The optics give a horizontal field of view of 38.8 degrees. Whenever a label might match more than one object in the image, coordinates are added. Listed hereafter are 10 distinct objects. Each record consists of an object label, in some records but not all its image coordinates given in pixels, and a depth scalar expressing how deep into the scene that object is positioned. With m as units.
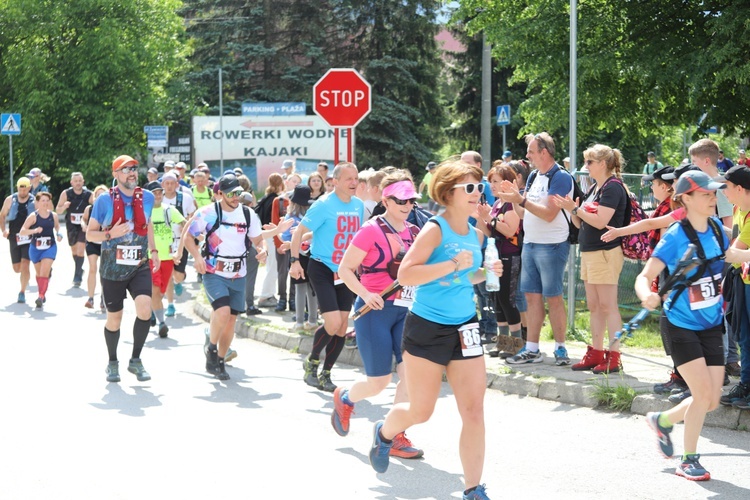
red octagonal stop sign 13.20
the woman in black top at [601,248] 9.06
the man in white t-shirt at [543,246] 9.38
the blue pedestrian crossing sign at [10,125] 30.63
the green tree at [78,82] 46.44
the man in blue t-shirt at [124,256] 9.90
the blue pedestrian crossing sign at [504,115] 27.66
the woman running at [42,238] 15.88
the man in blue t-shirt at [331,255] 9.25
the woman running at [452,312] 5.60
